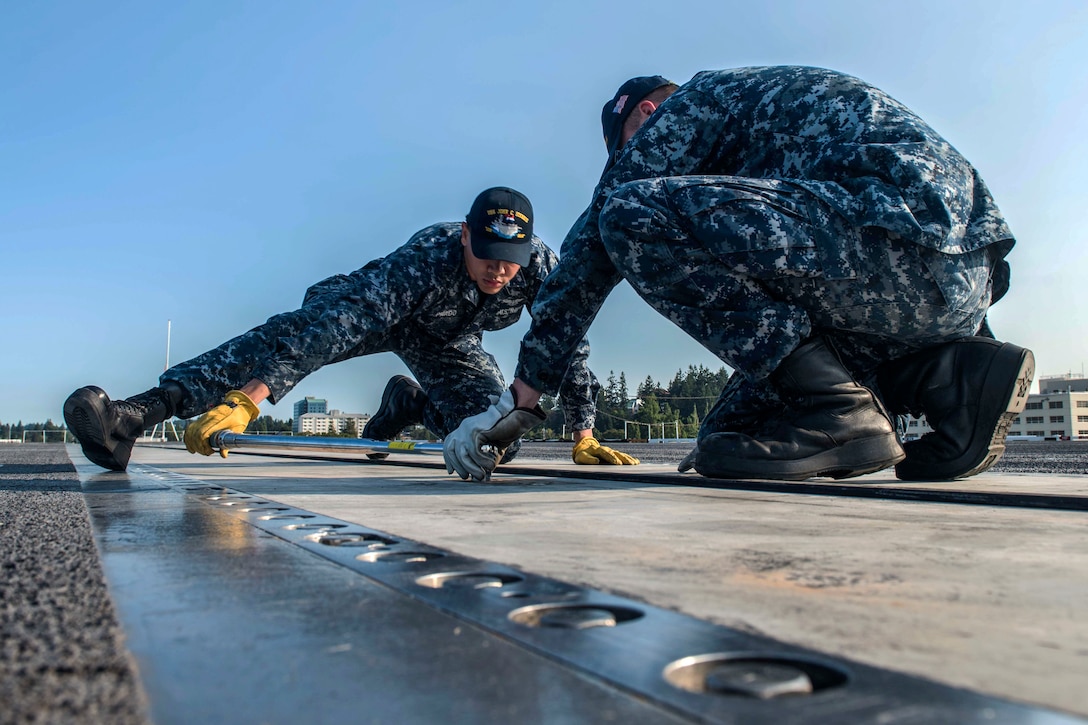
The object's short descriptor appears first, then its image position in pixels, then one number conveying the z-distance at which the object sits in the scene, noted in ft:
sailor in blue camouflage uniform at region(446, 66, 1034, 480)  5.18
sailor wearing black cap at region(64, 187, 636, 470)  8.79
